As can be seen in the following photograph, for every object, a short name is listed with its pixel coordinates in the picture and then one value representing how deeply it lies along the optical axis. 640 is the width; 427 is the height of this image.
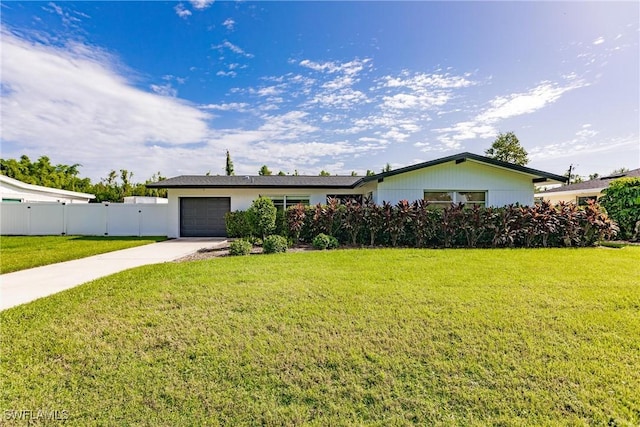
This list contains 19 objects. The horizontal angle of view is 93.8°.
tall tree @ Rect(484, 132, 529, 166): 29.17
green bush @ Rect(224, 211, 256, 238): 13.64
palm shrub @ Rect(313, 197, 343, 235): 11.27
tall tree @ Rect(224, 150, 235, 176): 34.00
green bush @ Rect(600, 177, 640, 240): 12.76
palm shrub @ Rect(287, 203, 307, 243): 11.36
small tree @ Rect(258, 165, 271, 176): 30.39
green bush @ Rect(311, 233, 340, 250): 10.02
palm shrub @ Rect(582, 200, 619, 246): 10.67
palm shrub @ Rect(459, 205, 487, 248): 10.53
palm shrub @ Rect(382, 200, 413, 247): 10.71
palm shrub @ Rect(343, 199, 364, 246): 11.04
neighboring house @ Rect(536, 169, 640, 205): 19.27
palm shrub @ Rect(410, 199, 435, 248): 10.63
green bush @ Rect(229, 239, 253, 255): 9.09
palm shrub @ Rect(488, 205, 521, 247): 10.41
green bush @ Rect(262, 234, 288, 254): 9.28
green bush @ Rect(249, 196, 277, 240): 10.82
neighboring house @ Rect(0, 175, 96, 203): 18.20
